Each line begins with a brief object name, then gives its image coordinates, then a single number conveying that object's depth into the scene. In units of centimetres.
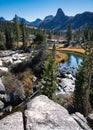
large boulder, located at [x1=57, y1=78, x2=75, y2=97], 2319
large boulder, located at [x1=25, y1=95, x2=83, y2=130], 547
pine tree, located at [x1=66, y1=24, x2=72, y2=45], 7078
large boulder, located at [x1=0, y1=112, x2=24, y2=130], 533
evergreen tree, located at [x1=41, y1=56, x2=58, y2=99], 1806
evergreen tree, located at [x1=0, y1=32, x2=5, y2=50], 4879
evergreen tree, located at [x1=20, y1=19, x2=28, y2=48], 5240
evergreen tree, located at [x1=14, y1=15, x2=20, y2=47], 5139
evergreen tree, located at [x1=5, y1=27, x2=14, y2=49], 4867
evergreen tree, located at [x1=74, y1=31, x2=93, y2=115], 1618
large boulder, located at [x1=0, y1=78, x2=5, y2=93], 2094
